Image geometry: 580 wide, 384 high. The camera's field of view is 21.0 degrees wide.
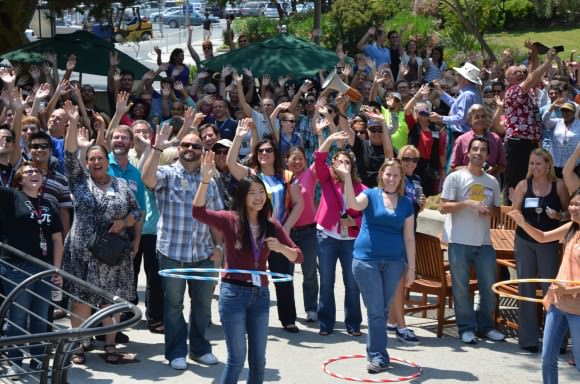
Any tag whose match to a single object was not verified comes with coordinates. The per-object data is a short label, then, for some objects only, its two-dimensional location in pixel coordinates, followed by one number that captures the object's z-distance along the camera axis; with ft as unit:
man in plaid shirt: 41.47
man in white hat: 68.98
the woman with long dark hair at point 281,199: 46.75
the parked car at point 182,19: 316.52
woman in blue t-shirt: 41.85
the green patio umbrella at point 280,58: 80.50
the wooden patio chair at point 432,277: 47.85
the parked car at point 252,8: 293.26
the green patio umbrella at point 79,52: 79.59
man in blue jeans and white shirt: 46.82
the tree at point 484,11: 174.83
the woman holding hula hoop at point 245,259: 35.23
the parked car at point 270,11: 292.85
